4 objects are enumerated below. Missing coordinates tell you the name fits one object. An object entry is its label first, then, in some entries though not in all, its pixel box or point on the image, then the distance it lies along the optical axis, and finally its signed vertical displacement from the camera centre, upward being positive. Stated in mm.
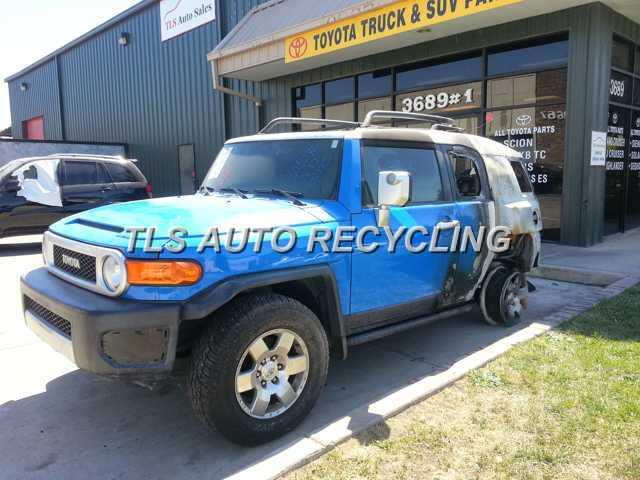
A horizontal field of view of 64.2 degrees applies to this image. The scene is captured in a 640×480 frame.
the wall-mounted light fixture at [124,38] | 19331 +5586
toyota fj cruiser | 2670 -551
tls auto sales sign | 15516 +5394
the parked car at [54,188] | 9664 -24
